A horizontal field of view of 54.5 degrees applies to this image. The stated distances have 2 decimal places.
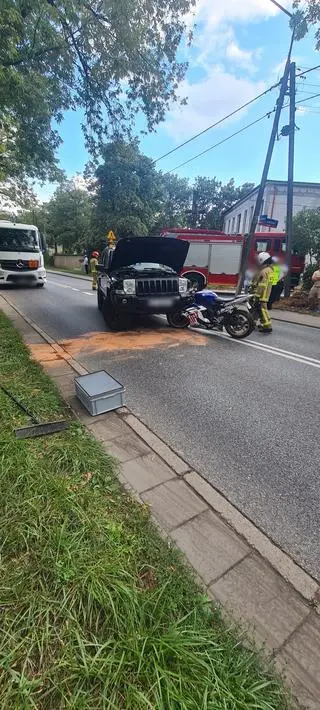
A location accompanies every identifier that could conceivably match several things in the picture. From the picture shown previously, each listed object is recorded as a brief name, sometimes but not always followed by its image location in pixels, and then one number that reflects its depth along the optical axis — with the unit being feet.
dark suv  21.08
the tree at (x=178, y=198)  134.83
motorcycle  22.62
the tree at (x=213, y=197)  171.63
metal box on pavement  11.07
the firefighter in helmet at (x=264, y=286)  24.66
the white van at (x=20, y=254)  43.16
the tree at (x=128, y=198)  82.53
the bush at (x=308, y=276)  43.99
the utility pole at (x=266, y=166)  34.47
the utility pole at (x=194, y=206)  140.69
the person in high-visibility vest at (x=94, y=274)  50.09
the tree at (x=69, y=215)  127.24
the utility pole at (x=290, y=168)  34.59
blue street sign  41.52
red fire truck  47.19
